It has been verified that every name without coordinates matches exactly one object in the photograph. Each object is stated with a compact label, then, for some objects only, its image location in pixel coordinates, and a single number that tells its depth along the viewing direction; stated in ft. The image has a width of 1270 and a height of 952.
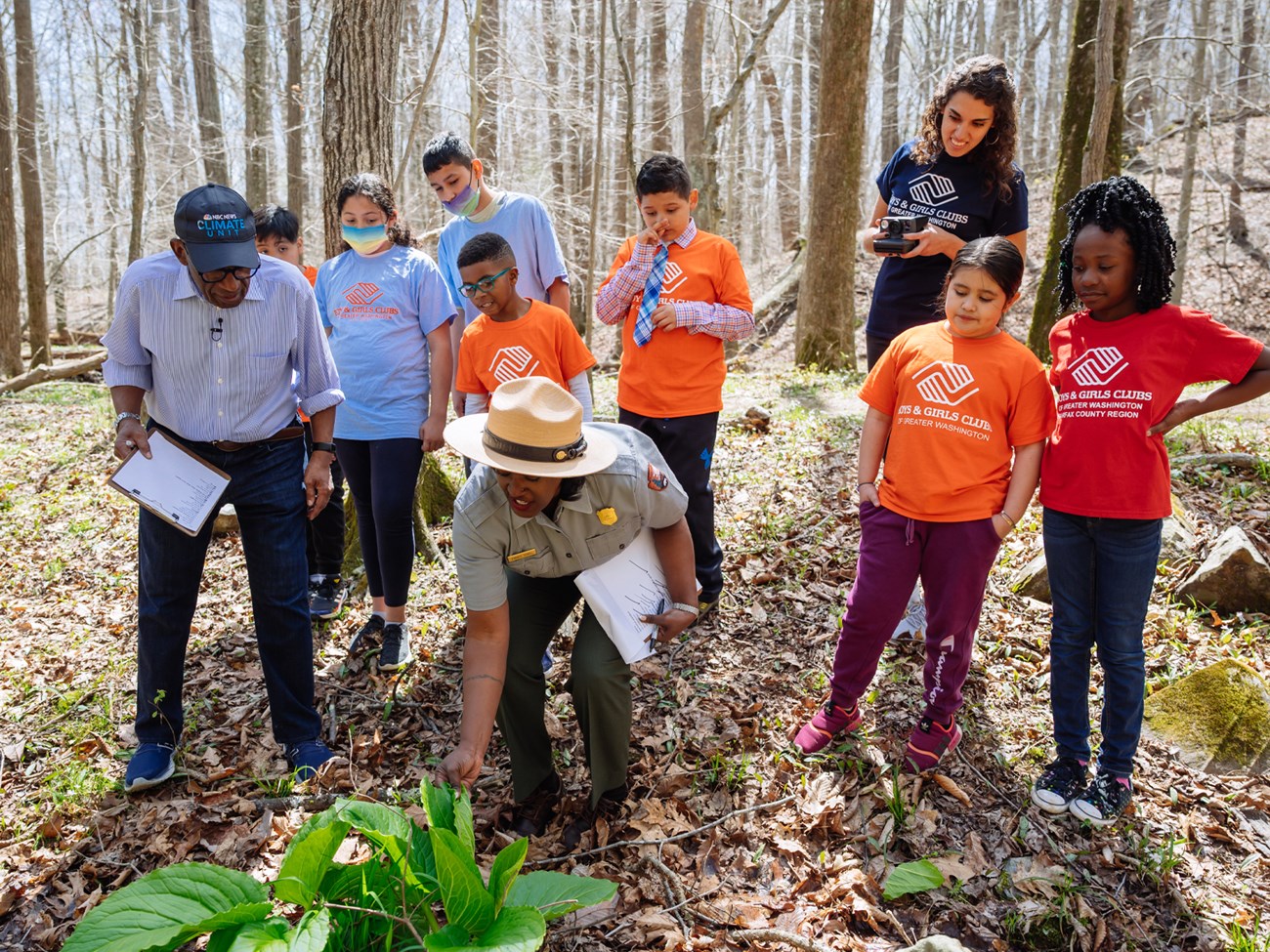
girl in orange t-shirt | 9.55
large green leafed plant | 6.61
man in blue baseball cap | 9.53
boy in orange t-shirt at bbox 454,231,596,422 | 11.51
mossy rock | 10.92
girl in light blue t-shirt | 12.36
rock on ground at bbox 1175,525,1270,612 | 13.44
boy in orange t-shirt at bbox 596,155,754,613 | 12.60
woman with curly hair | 11.00
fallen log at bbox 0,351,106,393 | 32.09
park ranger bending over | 7.98
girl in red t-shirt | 9.00
